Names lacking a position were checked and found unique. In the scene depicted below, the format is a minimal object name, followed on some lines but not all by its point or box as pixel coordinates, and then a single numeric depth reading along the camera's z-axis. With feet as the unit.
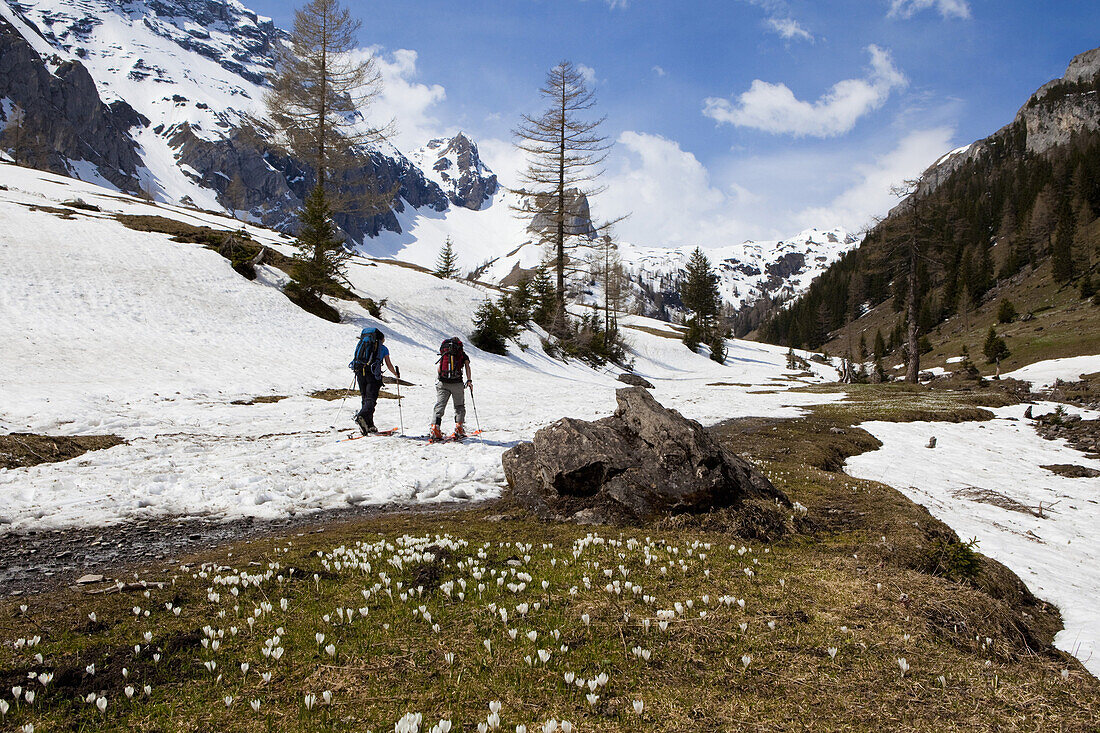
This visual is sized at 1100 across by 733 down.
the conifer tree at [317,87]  129.49
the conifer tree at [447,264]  222.48
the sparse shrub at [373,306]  125.39
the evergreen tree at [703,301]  275.80
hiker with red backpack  49.24
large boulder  28.84
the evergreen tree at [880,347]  343.46
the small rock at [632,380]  124.54
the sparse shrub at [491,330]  134.82
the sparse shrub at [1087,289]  224.90
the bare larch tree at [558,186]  140.26
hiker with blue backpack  50.24
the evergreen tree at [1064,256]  271.90
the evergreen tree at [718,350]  252.83
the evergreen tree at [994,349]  167.43
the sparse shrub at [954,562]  21.21
